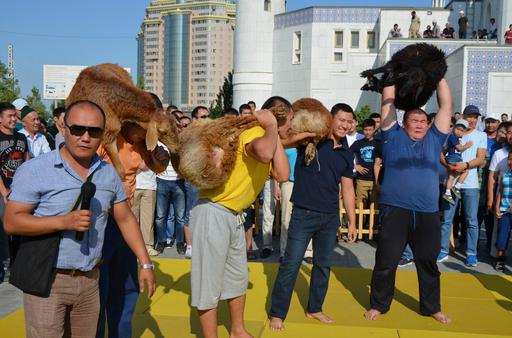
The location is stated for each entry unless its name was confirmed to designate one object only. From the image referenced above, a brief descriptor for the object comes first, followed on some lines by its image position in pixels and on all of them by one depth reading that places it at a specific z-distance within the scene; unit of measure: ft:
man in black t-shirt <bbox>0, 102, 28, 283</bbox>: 20.94
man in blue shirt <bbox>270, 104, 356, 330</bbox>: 15.78
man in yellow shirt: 12.58
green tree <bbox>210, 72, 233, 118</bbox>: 153.58
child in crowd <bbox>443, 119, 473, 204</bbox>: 25.04
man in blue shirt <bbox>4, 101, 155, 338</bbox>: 8.74
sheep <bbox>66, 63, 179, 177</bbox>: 11.07
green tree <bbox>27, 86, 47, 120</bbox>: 178.38
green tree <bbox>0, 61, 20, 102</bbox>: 122.31
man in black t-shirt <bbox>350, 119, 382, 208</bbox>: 29.81
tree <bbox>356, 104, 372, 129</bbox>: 95.07
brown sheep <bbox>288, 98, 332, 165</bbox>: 15.33
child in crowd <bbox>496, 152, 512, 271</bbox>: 23.61
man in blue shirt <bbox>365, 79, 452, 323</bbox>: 16.17
